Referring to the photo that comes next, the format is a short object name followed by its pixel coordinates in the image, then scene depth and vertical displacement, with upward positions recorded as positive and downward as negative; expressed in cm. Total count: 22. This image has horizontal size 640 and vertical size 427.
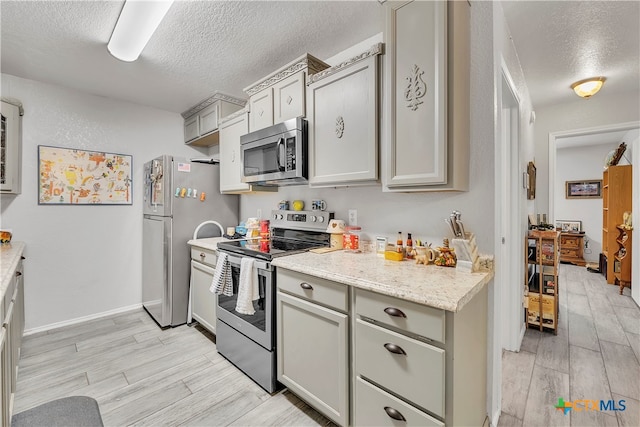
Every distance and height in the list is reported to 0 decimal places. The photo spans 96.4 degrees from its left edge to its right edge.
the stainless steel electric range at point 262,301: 186 -62
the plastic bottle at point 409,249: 181 -24
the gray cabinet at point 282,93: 216 +98
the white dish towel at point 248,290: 188 -52
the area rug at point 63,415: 144 -108
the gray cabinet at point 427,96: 145 +62
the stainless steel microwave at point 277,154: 212 +47
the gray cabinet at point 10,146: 248 +58
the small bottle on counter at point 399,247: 179 -22
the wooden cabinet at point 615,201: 412 +15
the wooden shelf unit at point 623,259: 387 -65
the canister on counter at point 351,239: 210 -20
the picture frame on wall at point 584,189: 587 +48
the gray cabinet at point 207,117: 318 +113
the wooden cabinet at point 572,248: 567 -73
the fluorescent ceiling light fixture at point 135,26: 171 +123
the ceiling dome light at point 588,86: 282 +126
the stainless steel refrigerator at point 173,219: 283 -7
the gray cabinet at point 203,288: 257 -73
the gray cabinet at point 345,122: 174 +59
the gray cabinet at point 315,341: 147 -73
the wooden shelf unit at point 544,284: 265 -68
